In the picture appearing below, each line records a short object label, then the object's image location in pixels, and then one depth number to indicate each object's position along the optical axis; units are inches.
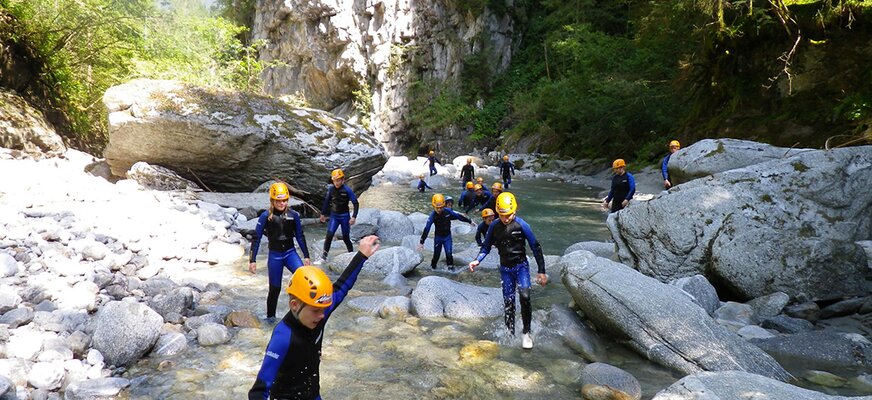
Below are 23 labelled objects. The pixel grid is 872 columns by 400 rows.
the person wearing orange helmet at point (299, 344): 108.9
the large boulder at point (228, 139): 469.1
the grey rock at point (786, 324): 227.8
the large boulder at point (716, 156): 378.3
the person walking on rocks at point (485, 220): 295.5
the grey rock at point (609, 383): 171.8
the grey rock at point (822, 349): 195.0
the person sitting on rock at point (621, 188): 426.9
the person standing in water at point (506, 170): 765.1
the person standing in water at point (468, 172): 718.1
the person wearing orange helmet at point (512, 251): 233.1
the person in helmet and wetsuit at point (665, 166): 460.9
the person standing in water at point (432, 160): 984.3
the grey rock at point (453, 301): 264.7
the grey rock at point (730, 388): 140.8
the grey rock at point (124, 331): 185.6
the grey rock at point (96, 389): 157.5
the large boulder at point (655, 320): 187.0
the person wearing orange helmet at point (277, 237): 243.8
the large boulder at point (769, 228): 254.7
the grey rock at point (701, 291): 254.2
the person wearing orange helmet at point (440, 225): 361.7
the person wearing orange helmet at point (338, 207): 376.8
